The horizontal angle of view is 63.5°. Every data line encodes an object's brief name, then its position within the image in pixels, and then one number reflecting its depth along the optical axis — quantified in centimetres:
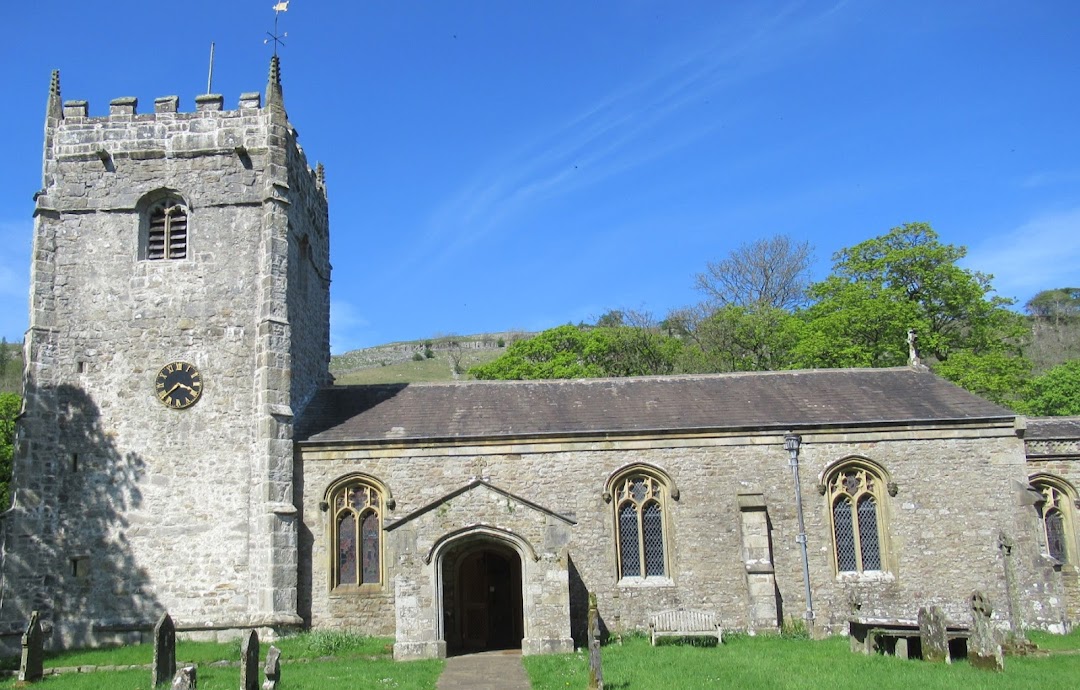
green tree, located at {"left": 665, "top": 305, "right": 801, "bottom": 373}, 3959
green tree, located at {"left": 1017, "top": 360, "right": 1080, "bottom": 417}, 4397
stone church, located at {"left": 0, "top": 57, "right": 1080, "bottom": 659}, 2052
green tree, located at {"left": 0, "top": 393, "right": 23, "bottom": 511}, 3047
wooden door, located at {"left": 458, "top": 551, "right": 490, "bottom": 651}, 2130
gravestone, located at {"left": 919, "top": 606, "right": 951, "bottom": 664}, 1586
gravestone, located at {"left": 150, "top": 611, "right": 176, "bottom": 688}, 1566
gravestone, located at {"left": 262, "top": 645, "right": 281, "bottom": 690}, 1444
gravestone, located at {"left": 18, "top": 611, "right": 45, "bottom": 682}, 1602
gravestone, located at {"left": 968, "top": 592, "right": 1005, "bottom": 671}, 1498
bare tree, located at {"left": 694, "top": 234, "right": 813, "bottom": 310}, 4444
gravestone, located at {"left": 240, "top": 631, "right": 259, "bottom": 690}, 1412
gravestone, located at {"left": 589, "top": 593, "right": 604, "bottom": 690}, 1372
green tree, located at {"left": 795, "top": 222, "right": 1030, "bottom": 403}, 3509
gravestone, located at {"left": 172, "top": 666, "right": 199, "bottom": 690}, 1277
